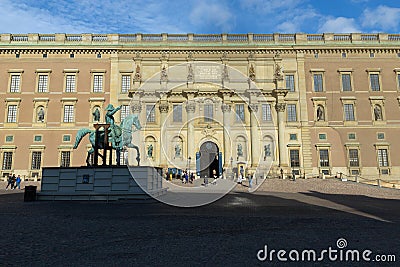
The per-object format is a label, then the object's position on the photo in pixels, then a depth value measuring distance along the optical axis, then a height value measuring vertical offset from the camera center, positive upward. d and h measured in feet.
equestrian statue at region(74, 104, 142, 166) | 64.39 +6.33
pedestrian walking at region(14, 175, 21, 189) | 91.50 -5.08
